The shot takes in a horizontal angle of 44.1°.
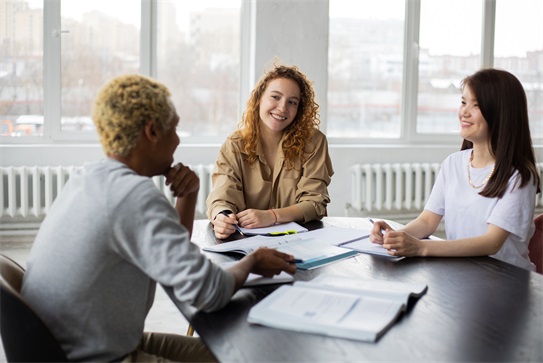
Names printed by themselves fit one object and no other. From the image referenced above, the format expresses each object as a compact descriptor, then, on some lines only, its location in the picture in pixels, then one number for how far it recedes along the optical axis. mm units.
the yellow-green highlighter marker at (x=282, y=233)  2139
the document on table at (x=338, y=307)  1224
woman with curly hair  2508
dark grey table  1145
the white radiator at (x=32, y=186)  4473
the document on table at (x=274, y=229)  2178
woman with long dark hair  1907
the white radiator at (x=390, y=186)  5020
